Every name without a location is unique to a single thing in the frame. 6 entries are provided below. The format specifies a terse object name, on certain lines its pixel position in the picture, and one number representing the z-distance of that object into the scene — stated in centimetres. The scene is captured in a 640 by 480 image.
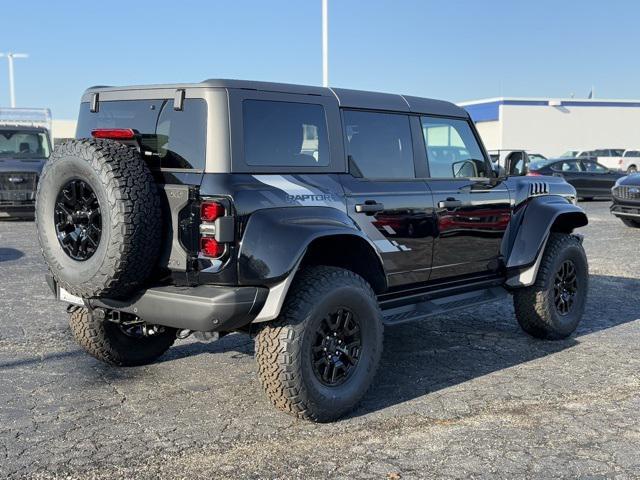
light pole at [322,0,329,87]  2130
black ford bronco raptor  379
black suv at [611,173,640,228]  1358
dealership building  4600
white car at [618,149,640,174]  3225
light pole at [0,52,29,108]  4547
